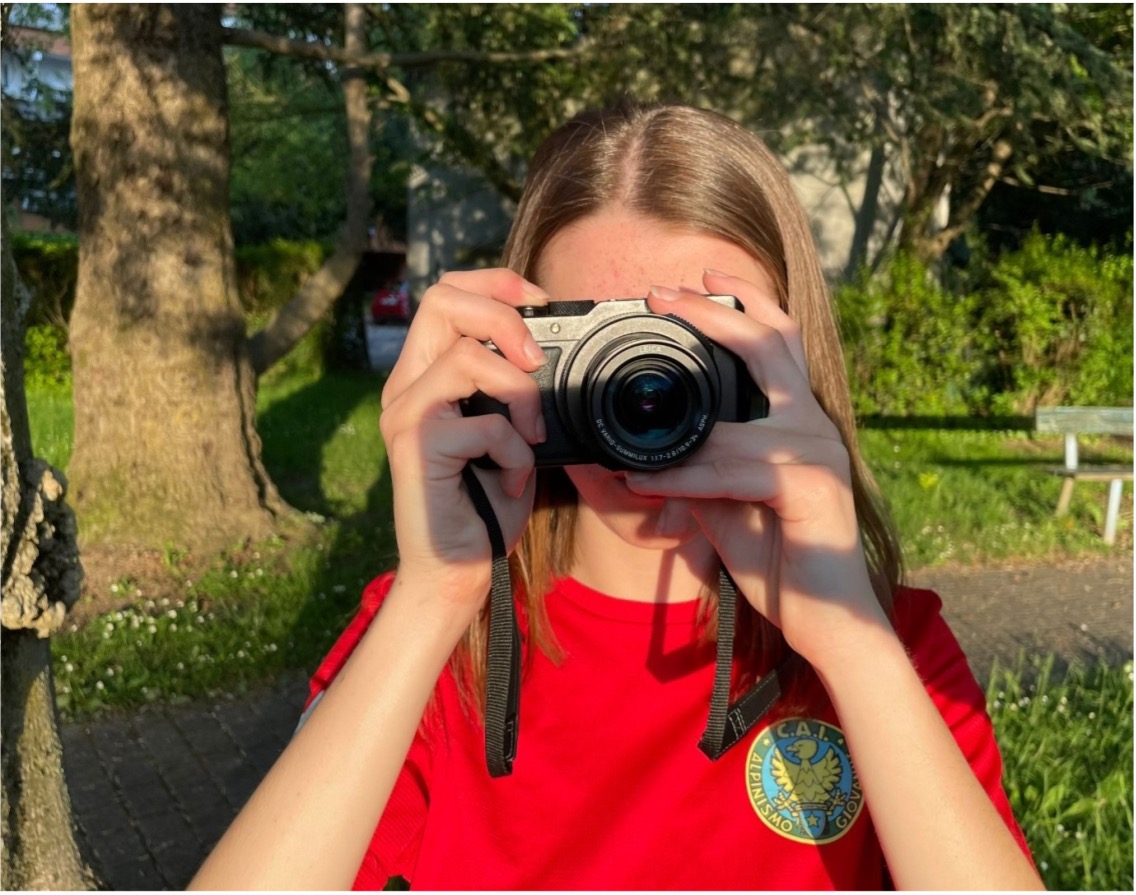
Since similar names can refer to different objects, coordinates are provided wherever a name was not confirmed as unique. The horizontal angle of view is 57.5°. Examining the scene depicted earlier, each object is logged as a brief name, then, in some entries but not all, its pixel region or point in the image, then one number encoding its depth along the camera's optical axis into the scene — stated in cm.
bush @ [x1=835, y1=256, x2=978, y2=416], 1046
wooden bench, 744
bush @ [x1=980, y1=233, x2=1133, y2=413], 1013
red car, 2628
